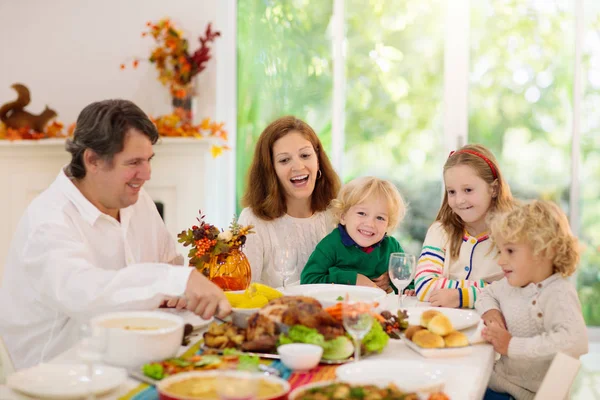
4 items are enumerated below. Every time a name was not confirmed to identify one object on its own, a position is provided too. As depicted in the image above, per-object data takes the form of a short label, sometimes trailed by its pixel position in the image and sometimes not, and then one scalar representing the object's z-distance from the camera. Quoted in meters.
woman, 3.14
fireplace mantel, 4.95
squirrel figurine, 4.87
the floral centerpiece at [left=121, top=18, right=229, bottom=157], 4.91
